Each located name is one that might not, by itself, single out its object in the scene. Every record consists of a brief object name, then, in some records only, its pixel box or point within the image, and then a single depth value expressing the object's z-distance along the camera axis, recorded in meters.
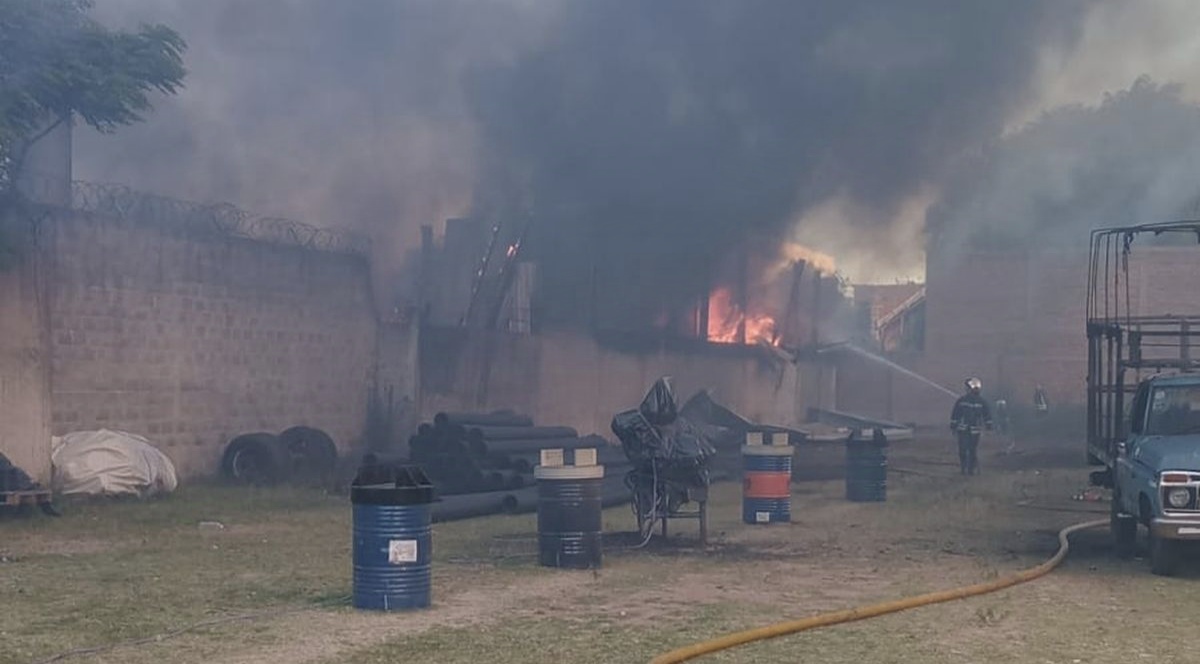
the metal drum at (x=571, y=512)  11.15
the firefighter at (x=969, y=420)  21.69
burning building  24.30
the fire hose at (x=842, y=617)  7.54
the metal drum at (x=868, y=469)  17.98
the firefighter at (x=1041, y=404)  41.41
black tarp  12.81
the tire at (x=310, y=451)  19.64
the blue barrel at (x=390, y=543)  8.91
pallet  14.09
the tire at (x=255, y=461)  18.89
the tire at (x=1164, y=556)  10.99
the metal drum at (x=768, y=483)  14.91
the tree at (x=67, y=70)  15.15
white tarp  16.12
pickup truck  10.73
